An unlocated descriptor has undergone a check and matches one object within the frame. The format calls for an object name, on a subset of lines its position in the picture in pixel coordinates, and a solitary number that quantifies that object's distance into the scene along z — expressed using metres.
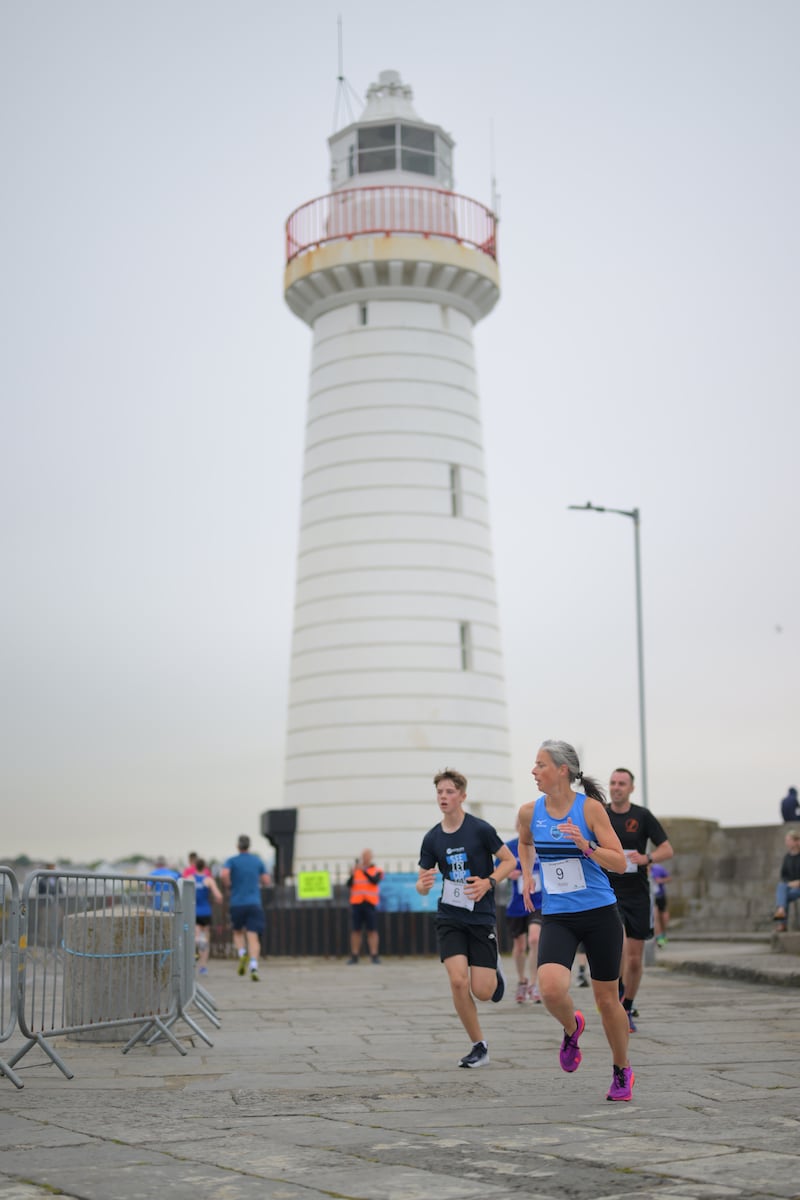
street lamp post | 26.20
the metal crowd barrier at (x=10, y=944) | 9.70
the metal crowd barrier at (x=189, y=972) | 12.27
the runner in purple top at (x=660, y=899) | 21.69
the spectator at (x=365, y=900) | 24.27
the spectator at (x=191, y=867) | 22.05
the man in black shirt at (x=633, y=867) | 11.12
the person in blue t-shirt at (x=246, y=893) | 20.52
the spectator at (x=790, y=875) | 19.95
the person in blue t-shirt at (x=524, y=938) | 14.95
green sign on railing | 27.12
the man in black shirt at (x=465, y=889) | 10.07
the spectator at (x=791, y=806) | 26.16
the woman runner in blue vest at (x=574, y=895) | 8.06
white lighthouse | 28.47
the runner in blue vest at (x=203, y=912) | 21.84
